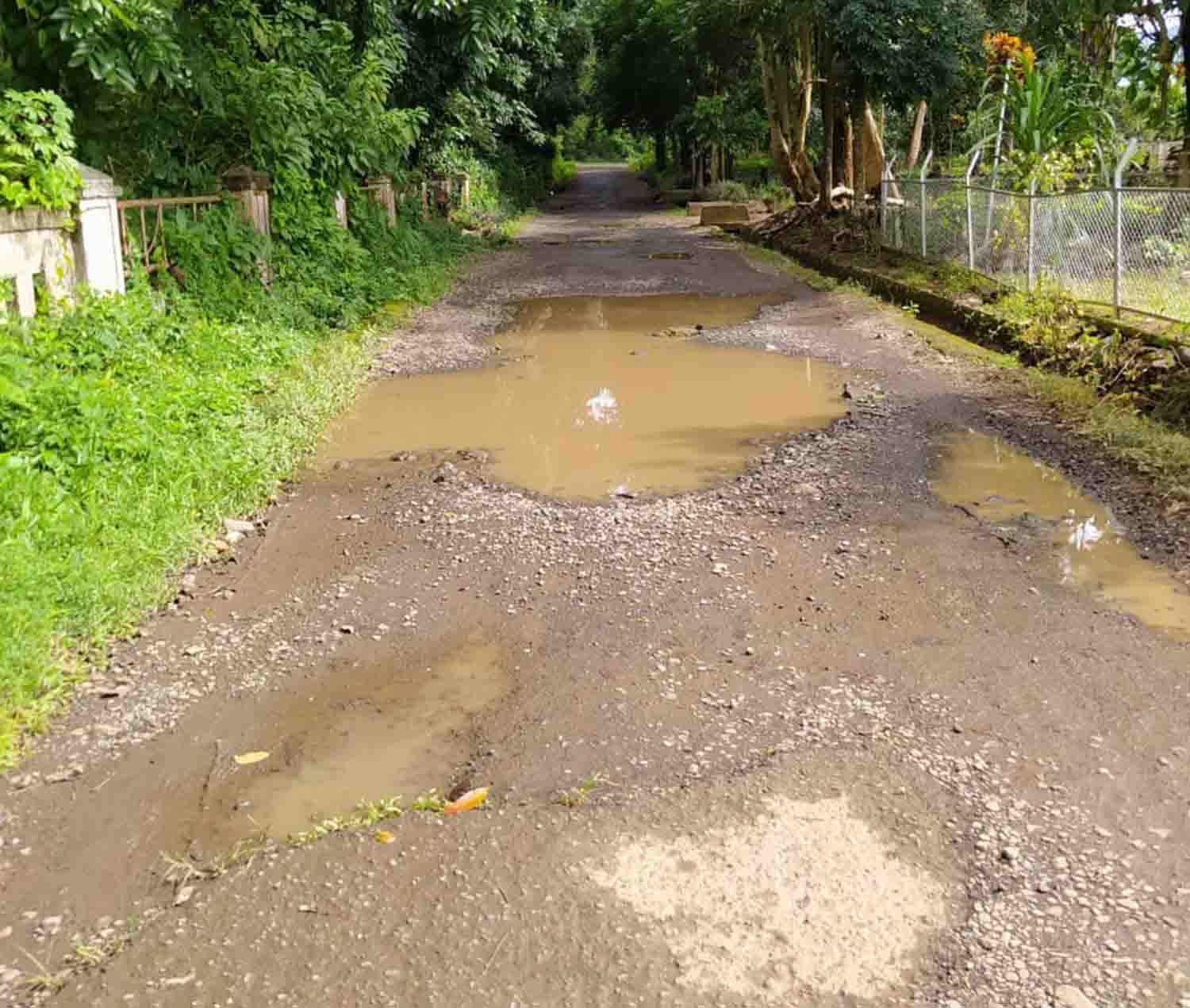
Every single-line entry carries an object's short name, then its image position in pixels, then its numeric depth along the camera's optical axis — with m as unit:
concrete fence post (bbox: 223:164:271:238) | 11.95
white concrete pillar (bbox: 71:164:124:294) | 8.29
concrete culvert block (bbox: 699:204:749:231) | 30.22
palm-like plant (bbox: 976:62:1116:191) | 14.64
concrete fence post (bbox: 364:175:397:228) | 18.70
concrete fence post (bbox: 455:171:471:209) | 28.78
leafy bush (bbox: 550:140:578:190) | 52.97
